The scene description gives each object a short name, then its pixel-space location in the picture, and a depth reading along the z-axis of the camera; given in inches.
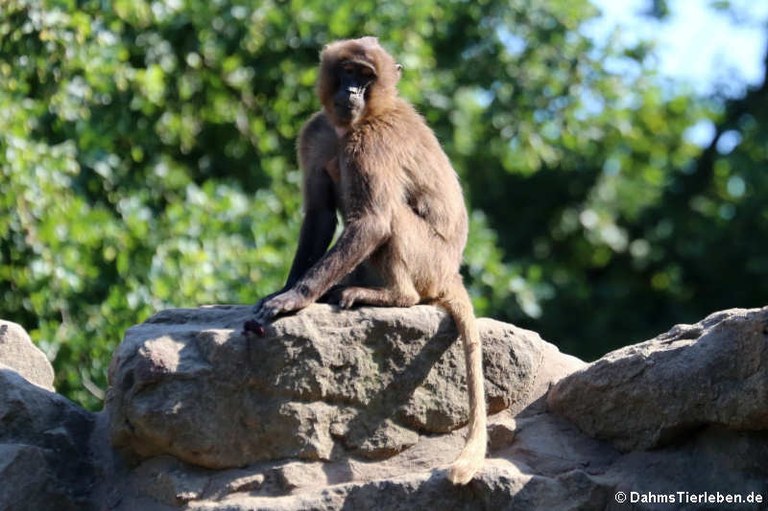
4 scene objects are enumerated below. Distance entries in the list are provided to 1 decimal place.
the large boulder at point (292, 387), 437.7
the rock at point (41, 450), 441.4
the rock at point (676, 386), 425.1
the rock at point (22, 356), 489.1
